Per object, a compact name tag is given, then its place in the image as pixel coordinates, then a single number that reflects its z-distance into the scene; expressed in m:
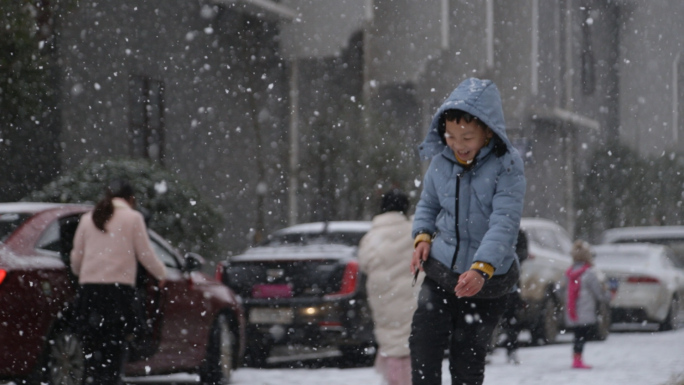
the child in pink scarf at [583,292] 11.34
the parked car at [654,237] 20.33
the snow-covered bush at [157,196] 13.05
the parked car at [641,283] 16.59
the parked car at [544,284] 13.38
